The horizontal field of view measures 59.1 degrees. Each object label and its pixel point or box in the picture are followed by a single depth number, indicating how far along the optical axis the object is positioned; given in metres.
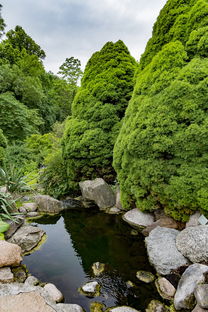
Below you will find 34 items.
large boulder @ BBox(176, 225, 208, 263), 2.59
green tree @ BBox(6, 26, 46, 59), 20.59
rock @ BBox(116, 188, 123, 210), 5.19
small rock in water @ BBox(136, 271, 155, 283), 2.69
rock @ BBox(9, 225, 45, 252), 3.46
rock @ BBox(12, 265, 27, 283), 2.71
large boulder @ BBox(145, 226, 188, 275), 2.74
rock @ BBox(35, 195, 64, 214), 5.33
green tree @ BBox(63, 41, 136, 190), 5.90
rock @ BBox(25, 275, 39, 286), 2.63
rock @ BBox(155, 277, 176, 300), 2.38
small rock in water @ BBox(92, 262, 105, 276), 2.92
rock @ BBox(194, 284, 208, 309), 1.89
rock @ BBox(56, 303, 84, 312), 2.11
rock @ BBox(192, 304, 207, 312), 1.90
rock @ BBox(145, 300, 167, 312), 2.21
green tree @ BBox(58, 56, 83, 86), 22.67
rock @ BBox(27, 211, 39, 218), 5.02
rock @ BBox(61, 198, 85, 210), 5.73
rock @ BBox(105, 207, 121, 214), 5.12
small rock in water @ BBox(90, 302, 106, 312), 2.25
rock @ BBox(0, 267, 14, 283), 2.56
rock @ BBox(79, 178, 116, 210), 5.37
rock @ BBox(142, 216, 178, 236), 3.68
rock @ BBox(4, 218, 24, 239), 3.63
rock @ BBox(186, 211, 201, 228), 3.26
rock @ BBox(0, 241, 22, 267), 2.69
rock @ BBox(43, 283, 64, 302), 2.38
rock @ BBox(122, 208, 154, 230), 4.15
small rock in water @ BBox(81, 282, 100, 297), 2.50
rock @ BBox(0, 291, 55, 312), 1.88
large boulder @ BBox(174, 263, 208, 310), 2.12
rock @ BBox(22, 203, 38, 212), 5.24
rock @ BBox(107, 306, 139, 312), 2.18
